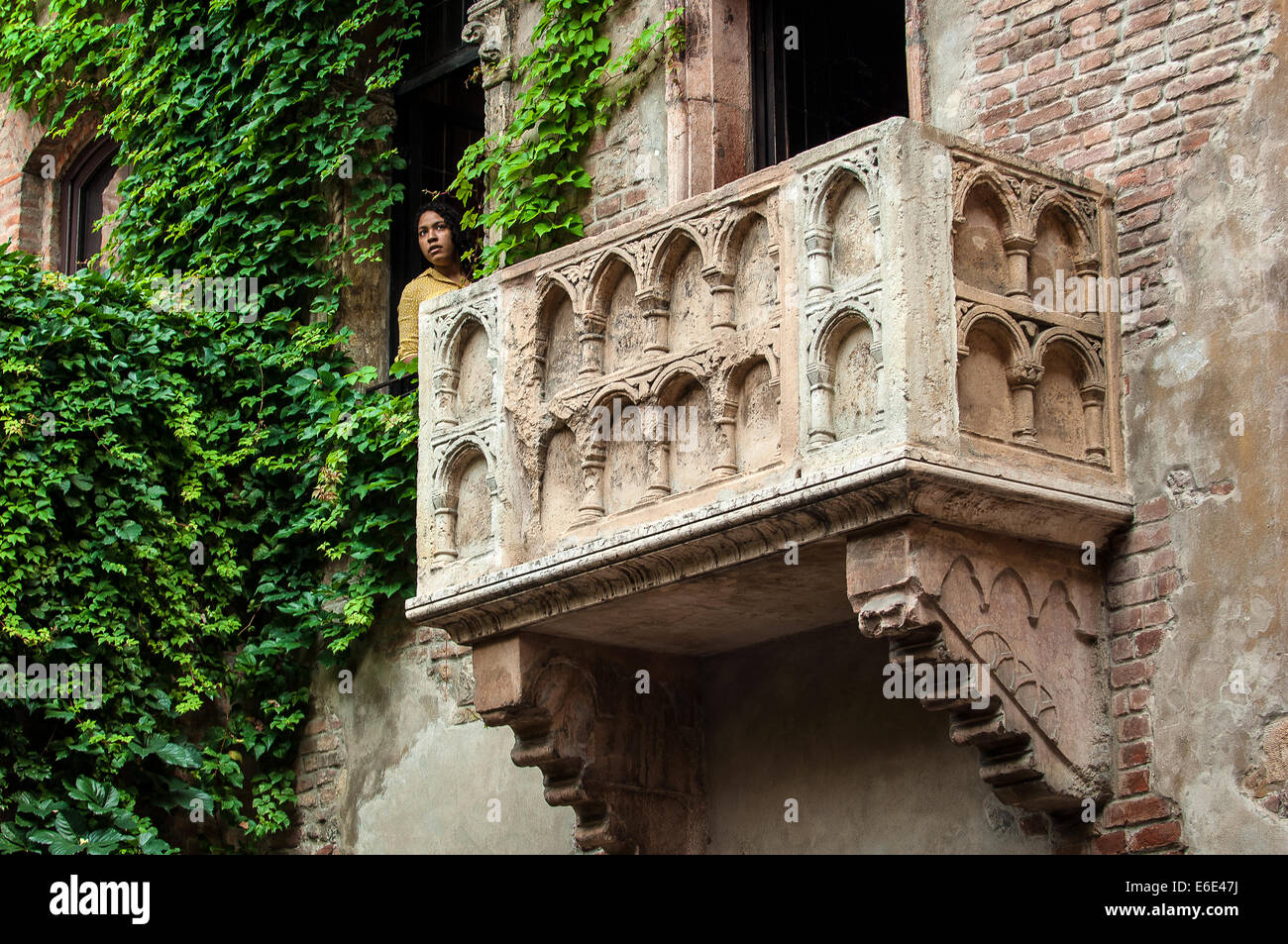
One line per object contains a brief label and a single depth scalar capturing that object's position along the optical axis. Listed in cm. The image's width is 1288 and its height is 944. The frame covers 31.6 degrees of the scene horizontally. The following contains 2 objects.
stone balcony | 736
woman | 1094
